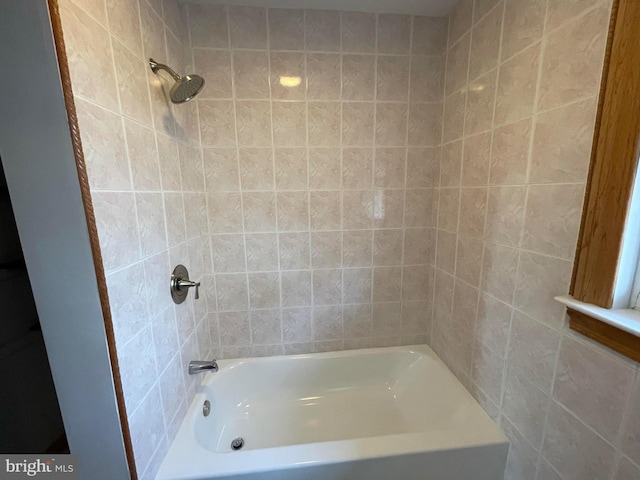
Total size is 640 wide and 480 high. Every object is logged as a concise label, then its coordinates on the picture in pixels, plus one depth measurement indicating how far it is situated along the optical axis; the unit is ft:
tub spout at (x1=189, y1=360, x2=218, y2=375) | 4.01
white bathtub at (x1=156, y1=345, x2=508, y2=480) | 3.12
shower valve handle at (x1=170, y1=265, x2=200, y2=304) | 3.49
